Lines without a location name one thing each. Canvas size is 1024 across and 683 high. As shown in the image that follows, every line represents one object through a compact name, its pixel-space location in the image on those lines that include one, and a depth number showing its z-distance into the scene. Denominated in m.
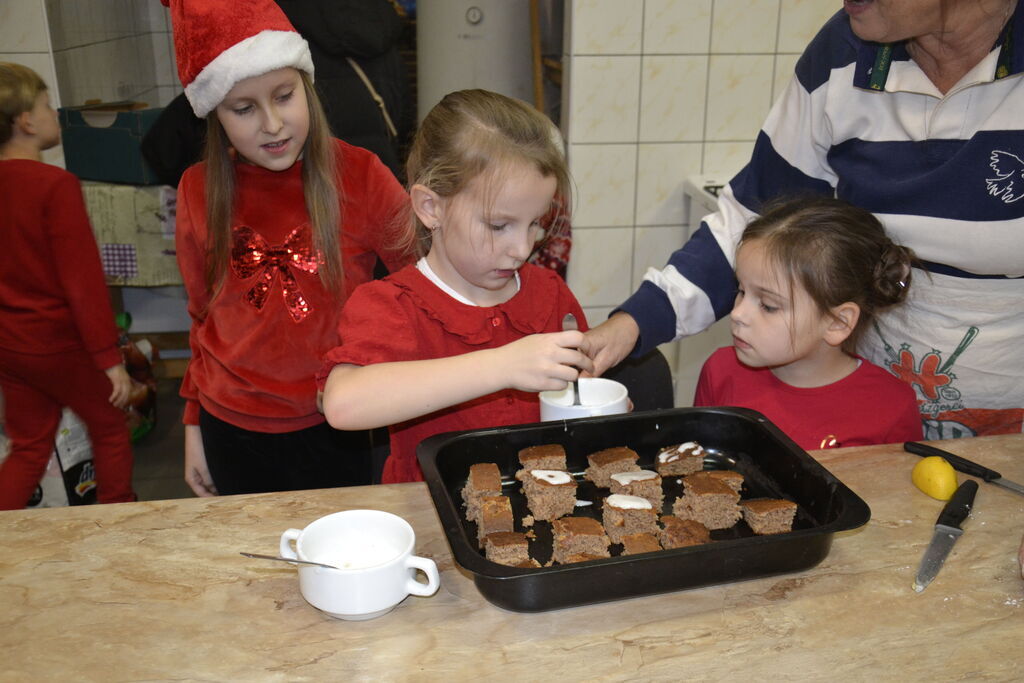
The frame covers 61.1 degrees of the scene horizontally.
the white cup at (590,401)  1.28
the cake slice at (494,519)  1.04
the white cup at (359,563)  0.89
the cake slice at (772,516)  1.06
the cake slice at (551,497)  1.10
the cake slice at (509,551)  0.98
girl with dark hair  1.48
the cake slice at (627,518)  1.06
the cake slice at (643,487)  1.13
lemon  1.17
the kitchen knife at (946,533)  1.00
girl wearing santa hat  1.63
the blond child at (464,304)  1.18
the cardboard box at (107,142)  3.21
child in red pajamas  2.21
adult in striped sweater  1.33
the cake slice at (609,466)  1.18
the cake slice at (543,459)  1.17
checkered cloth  3.44
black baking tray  0.91
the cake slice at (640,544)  0.99
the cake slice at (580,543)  1.01
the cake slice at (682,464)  1.21
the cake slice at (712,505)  1.09
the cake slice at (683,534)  1.03
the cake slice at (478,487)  1.10
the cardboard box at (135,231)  3.35
